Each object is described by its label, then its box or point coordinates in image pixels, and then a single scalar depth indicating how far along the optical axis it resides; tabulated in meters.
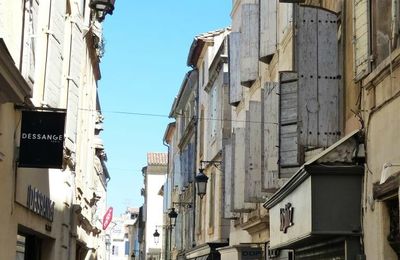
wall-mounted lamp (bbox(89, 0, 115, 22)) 11.12
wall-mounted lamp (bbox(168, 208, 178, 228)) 30.82
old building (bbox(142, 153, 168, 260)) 69.00
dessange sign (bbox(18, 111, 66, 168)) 10.27
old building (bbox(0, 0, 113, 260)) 9.91
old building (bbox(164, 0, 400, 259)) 8.62
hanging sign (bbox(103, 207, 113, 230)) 39.38
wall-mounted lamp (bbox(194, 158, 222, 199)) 22.31
